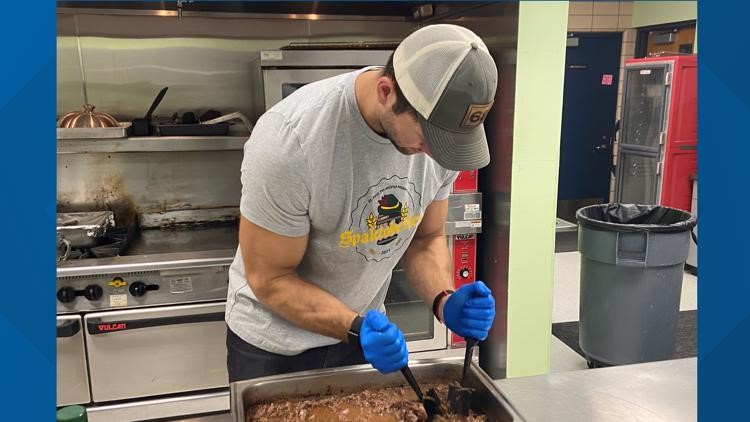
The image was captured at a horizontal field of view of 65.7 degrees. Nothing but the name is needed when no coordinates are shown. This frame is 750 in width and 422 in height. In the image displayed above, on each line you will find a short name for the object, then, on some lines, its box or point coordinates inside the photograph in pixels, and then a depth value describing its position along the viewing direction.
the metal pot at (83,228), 2.56
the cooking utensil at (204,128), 2.78
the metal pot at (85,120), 2.68
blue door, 6.04
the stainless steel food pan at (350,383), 1.27
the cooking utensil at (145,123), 2.77
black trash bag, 3.15
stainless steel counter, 1.33
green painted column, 2.43
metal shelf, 2.61
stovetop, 2.41
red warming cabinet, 4.79
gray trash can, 2.92
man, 1.14
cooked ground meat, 1.27
